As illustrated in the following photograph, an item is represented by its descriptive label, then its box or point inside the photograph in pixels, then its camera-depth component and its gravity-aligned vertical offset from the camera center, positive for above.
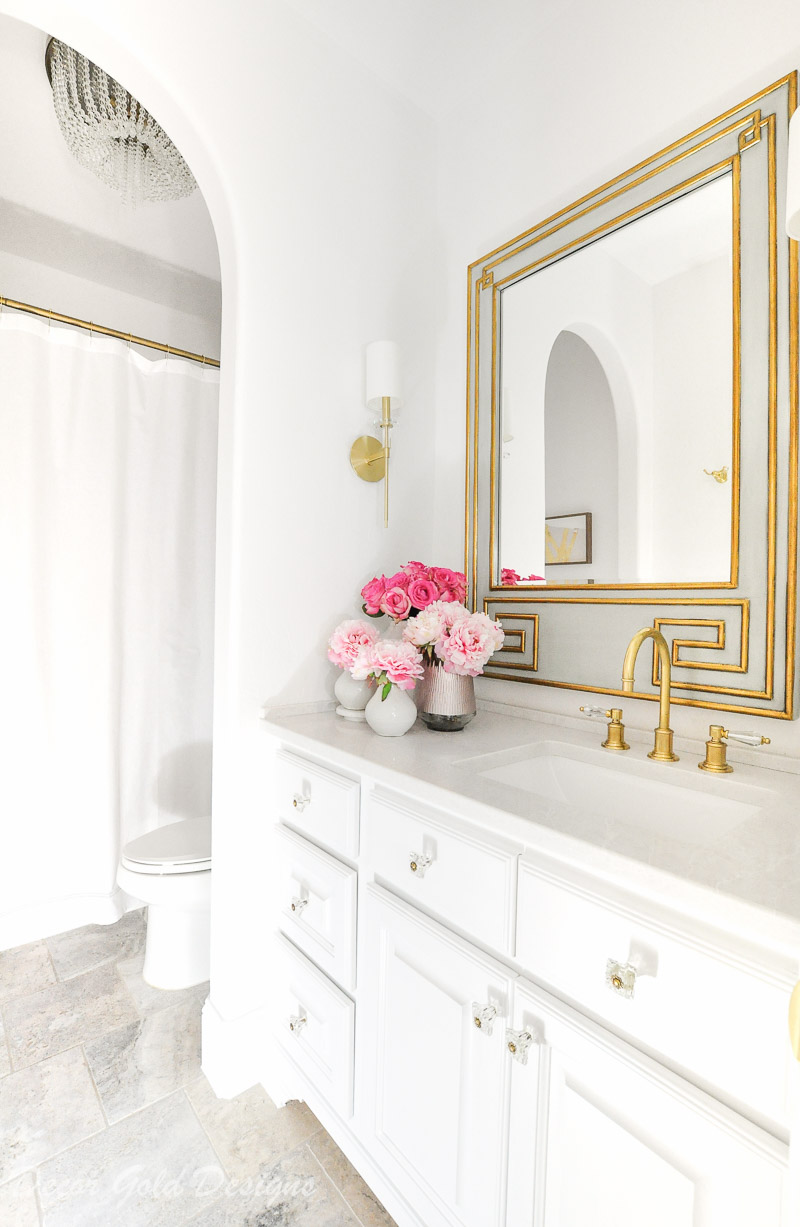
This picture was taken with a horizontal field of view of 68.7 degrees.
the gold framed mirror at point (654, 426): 1.03 +0.40
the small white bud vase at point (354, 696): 1.37 -0.20
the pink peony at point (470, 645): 1.24 -0.07
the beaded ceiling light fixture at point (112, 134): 1.44 +1.27
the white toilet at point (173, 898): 1.65 -0.82
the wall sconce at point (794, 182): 0.64 +0.49
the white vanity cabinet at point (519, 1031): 0.59 -0.54
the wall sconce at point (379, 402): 1.47 +0.54
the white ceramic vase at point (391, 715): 1.22 -0.22
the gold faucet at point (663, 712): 1.06 -0.18
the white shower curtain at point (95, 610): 1.90 -0.01
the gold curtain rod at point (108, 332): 1.83 +0.94
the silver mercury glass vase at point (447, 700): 1.28 -0.20
